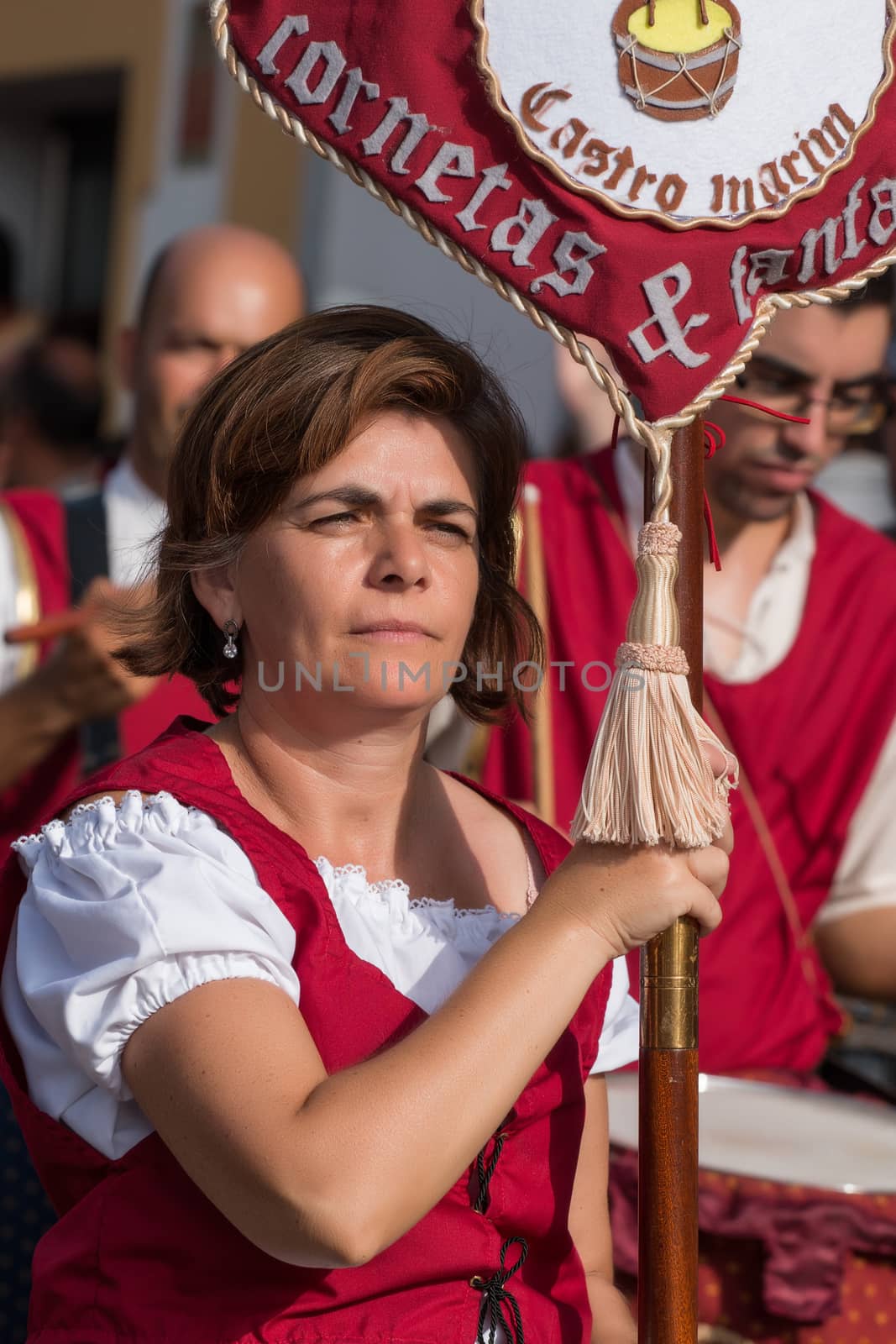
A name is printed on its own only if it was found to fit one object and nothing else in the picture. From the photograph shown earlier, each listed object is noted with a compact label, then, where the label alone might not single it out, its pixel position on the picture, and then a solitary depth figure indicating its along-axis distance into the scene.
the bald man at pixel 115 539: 5.36
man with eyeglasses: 5.14
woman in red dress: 2.53
